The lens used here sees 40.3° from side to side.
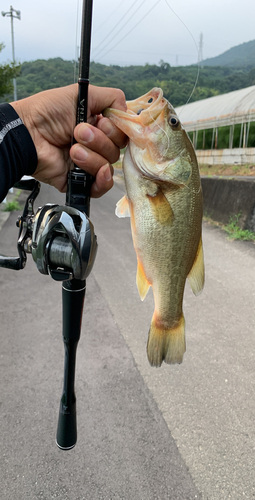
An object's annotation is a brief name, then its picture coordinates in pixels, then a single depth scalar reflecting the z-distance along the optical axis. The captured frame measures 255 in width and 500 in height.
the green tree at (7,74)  12.38
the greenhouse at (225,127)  16.69
